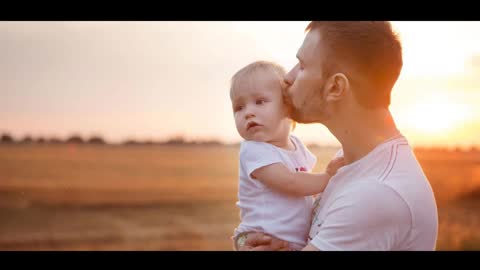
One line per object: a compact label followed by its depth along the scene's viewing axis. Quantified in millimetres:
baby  2074
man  1698
